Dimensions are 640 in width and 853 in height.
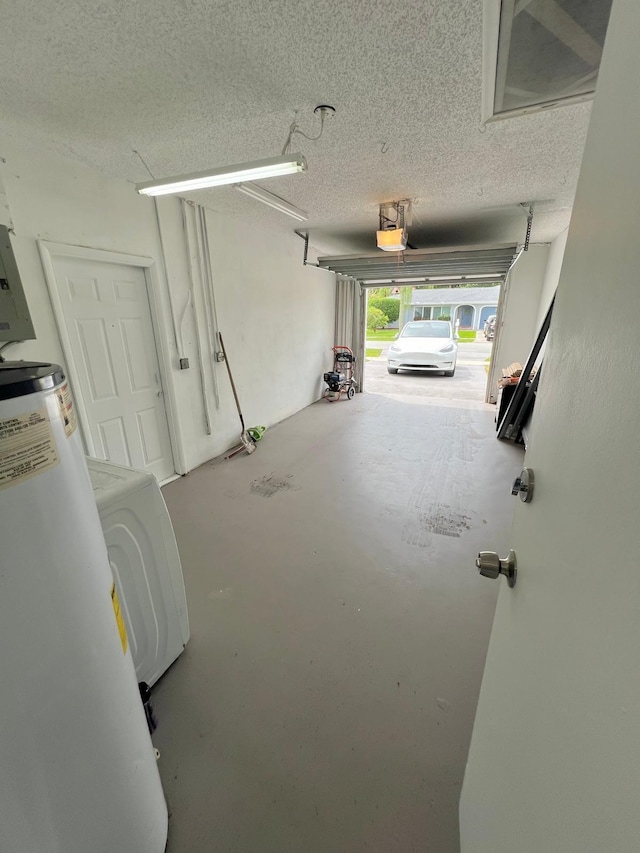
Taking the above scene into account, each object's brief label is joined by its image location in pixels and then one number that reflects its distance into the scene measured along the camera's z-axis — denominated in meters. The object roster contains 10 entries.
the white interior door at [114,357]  2.40
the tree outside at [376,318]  18.56
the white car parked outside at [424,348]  8.24
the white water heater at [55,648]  0.59
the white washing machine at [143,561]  1.22
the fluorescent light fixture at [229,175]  1.82
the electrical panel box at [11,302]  1.87
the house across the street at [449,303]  17.41
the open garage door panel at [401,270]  4.20
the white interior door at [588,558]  0.36
